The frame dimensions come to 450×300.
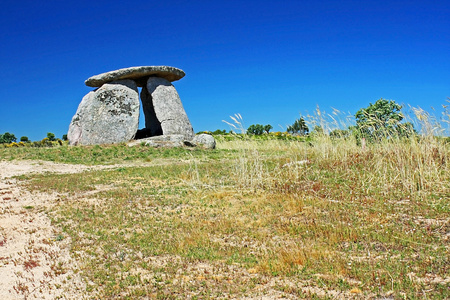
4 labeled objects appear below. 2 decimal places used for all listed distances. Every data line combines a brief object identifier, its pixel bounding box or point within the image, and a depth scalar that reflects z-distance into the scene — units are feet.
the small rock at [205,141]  68.03
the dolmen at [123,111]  67.00
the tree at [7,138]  107.96
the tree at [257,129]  125.18
